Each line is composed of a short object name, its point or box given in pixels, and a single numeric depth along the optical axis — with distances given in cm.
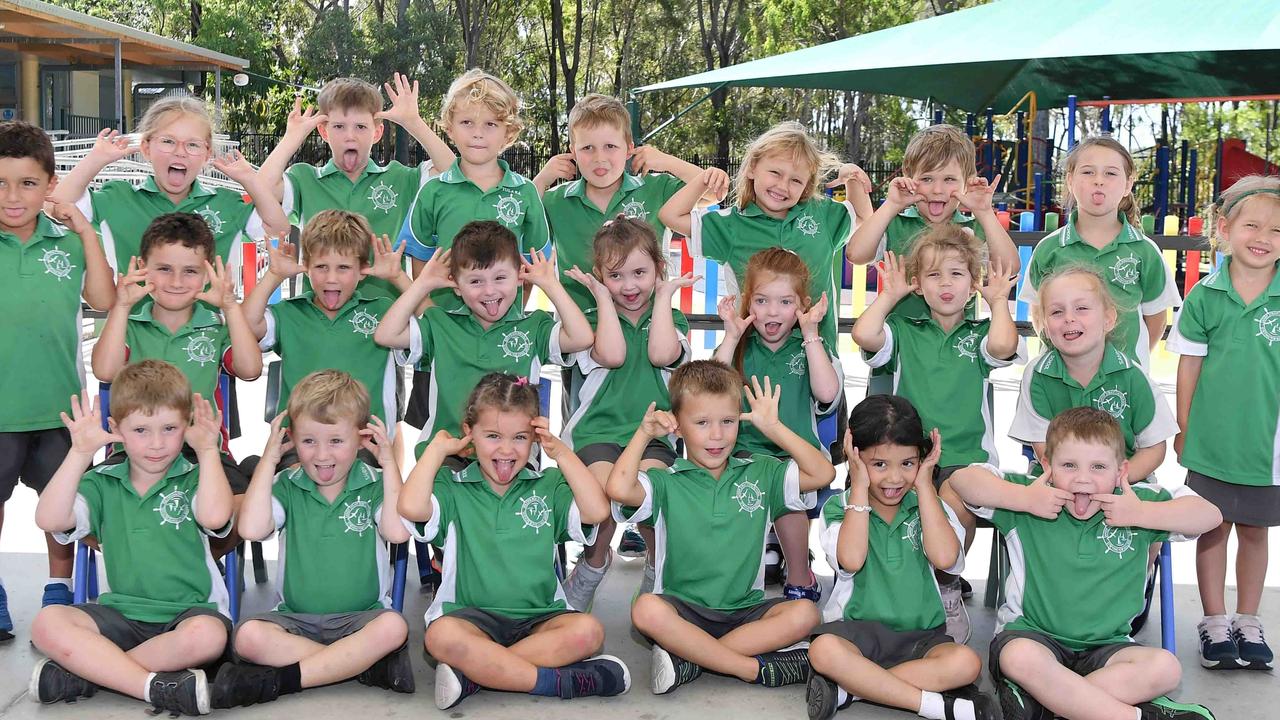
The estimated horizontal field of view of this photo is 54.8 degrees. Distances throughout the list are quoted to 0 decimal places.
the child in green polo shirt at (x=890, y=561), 366
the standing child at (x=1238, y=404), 419
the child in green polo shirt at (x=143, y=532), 363
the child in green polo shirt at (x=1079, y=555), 358
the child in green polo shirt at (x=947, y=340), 442
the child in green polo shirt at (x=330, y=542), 372
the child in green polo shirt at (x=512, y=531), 378
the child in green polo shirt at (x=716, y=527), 385
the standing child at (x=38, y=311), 428
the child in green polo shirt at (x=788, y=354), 440
